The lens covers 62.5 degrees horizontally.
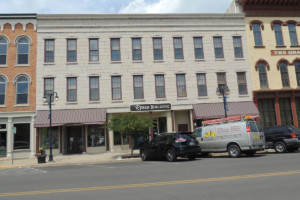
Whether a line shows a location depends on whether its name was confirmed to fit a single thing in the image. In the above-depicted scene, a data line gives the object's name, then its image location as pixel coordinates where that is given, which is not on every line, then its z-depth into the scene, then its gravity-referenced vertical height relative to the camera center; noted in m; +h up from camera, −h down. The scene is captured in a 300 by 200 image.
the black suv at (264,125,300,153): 15.12 -0.62
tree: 16.64 +0.83
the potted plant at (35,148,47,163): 15.98 -1.07
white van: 13.50 -0.34
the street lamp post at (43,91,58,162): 16.59 -1.08
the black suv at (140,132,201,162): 13.32 -0.69
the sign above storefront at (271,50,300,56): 23.86 +7.25
